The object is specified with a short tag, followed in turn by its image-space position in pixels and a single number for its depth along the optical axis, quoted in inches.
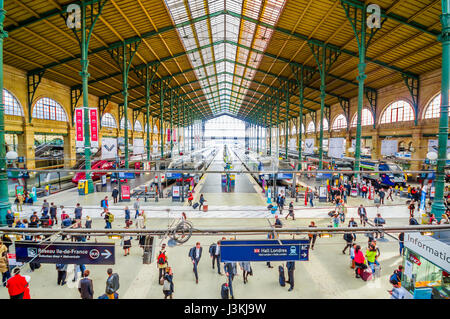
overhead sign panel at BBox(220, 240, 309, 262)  178.1
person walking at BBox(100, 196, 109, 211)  492.6
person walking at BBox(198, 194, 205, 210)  608.1
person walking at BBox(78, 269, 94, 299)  234.2
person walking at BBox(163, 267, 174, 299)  252.4
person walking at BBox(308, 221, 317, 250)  364.6
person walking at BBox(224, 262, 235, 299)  257.4
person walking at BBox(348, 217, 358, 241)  354.6
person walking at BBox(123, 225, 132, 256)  347.6
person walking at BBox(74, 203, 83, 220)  449.2
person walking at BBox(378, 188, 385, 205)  647.8
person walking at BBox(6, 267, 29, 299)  203.6
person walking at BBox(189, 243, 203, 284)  298.2
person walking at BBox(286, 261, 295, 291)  274.8
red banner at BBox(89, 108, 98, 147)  628.4
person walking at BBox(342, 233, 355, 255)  344.8
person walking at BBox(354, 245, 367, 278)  298.1
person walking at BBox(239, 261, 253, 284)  286.8
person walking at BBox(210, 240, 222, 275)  310.3
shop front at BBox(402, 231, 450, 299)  204.8
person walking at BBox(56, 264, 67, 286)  283.8
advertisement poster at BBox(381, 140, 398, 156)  796.6
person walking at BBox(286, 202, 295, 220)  512.8
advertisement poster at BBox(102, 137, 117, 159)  659.6
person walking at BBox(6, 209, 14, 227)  374.3
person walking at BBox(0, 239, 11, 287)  262.7
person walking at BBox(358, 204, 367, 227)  446.8
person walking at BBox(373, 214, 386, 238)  370.5
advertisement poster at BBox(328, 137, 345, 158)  728.5
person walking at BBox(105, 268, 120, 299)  225.8
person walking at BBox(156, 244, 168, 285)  294.8
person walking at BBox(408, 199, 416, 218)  480.9
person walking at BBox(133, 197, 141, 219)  483.9
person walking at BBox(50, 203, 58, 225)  453.2
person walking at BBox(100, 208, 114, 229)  406.6
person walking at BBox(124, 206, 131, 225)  468.6
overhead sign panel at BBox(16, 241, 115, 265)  180.2
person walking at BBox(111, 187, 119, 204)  631.8
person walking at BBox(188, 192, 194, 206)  659.4
